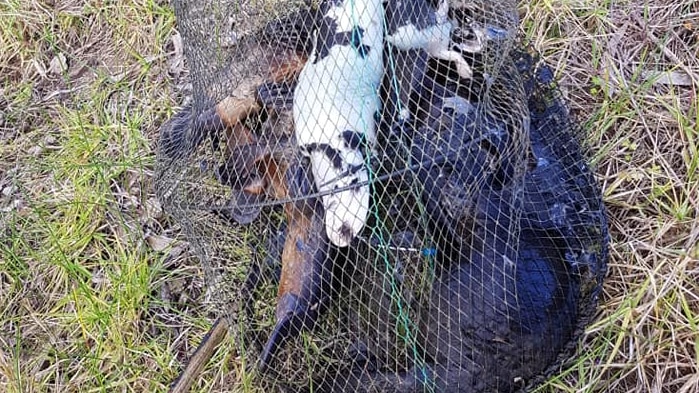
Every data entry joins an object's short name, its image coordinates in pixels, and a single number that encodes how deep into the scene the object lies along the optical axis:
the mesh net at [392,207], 1.66
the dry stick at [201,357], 1.90
